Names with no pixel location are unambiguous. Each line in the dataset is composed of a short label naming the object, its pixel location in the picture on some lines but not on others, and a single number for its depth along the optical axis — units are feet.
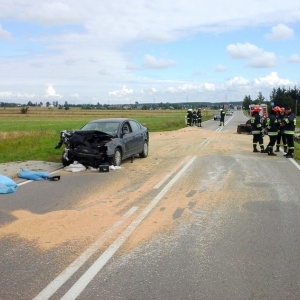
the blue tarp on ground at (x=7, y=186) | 29.66
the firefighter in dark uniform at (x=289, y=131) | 51.21
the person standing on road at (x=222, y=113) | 133.80
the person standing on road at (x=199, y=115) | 132.61
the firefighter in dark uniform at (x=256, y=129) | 56.25
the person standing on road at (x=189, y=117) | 133.24
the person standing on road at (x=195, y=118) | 135.13
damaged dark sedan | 41.27
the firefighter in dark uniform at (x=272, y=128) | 53.47
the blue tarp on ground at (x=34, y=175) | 36.11
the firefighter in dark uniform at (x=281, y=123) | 53.66
